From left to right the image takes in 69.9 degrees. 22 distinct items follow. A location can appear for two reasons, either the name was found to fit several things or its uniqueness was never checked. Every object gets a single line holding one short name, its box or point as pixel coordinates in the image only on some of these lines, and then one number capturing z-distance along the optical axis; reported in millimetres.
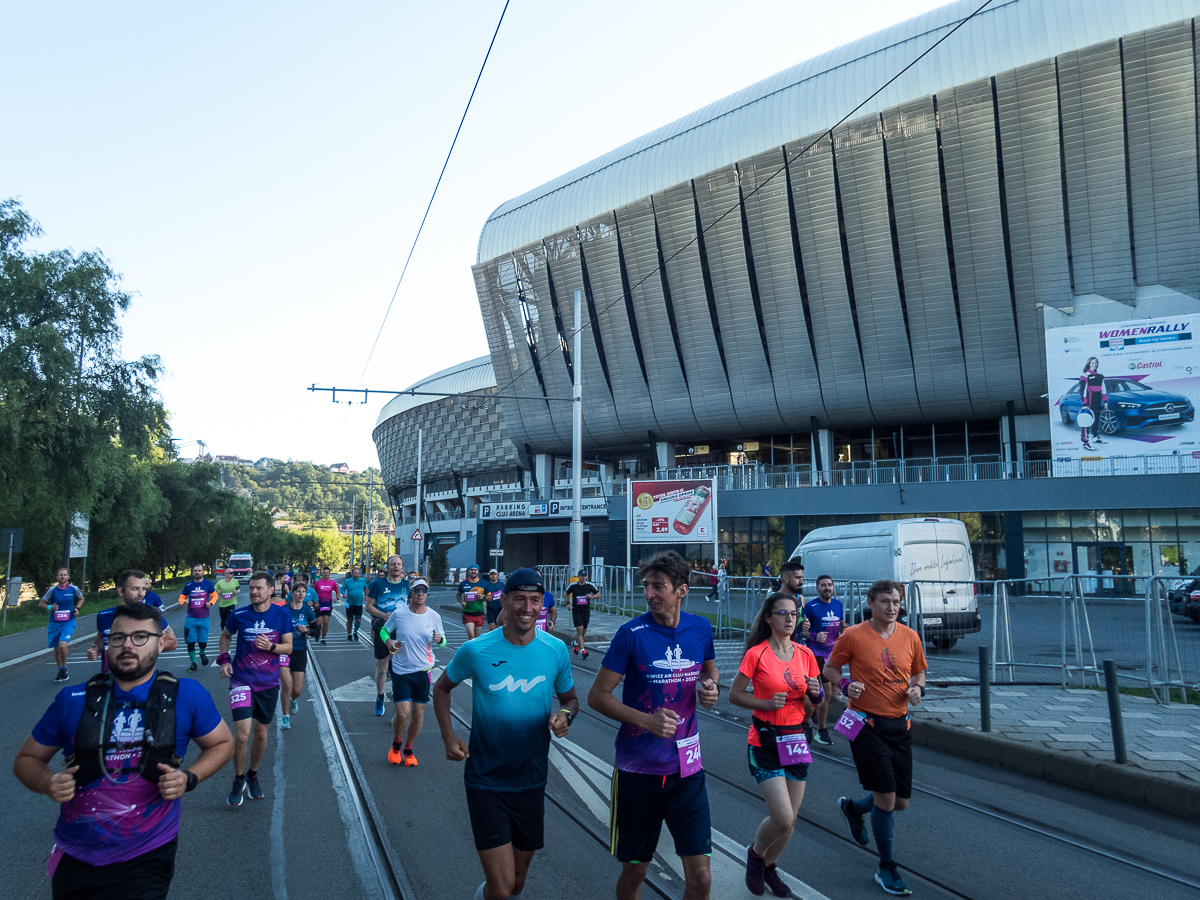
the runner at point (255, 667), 6840
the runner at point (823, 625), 9172
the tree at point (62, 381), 22734
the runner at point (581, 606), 16938
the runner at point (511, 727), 3807
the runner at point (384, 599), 10836
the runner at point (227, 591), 14695
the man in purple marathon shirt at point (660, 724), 3893
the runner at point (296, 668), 9305
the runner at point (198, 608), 14883
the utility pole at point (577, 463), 24000
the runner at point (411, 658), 8070
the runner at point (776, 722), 4723
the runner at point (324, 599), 20781
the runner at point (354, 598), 19247
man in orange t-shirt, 5039
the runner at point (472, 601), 14453
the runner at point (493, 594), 17391
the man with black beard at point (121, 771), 3088
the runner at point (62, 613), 13383
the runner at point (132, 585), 8078
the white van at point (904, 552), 17703
